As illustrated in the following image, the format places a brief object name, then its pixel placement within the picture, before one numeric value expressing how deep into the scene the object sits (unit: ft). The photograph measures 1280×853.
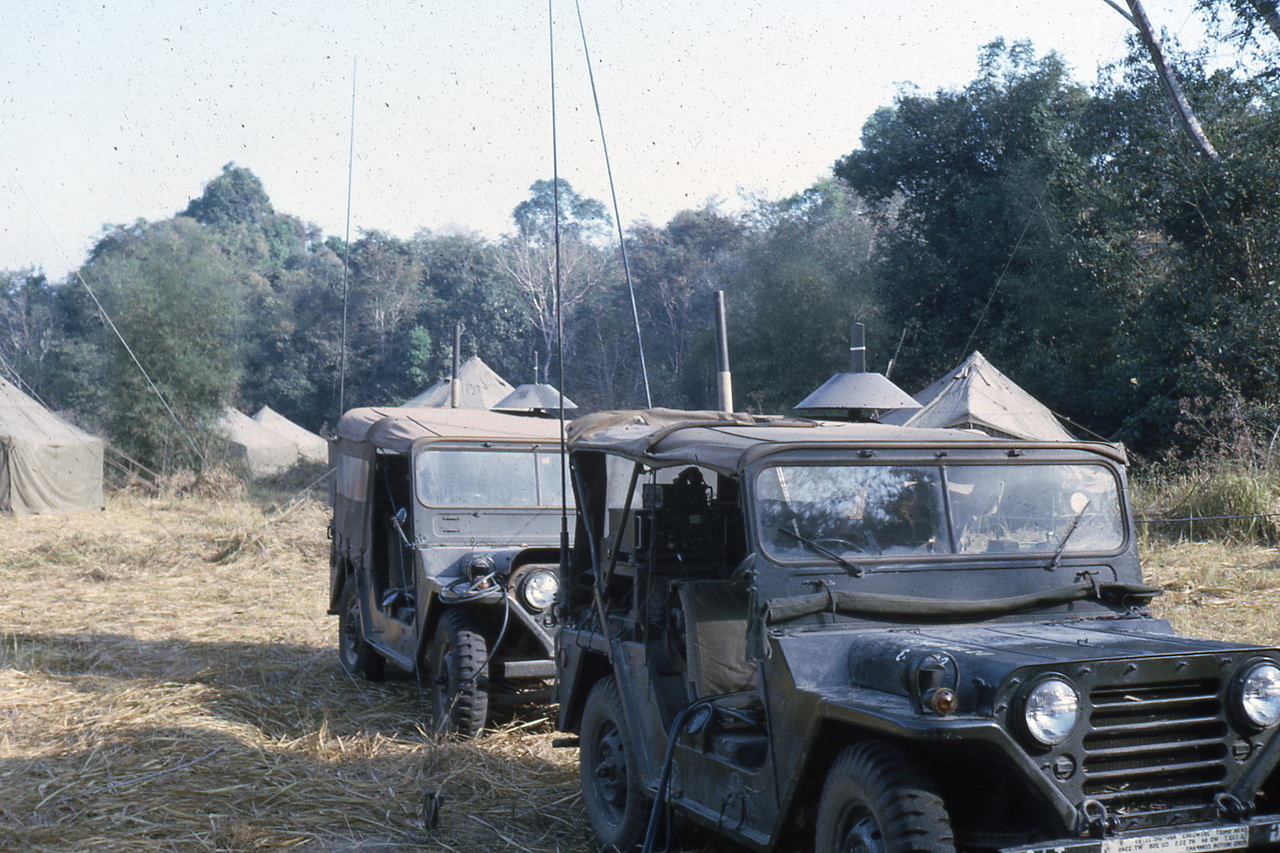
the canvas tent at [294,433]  118.52
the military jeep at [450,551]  25.79
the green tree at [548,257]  154.92
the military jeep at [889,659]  11.89
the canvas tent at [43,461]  83.76
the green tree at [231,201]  224.33
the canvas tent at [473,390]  89.66
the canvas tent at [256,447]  108.88
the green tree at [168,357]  100.78
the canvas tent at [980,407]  57.82
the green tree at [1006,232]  71.56
